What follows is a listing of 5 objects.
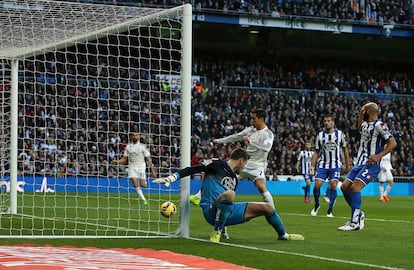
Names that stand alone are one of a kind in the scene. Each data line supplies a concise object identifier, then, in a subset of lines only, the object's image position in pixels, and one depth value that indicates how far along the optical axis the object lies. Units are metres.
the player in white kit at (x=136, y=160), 21.67
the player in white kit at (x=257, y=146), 13.80
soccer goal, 12.45
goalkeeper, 11.12
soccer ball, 12.11
